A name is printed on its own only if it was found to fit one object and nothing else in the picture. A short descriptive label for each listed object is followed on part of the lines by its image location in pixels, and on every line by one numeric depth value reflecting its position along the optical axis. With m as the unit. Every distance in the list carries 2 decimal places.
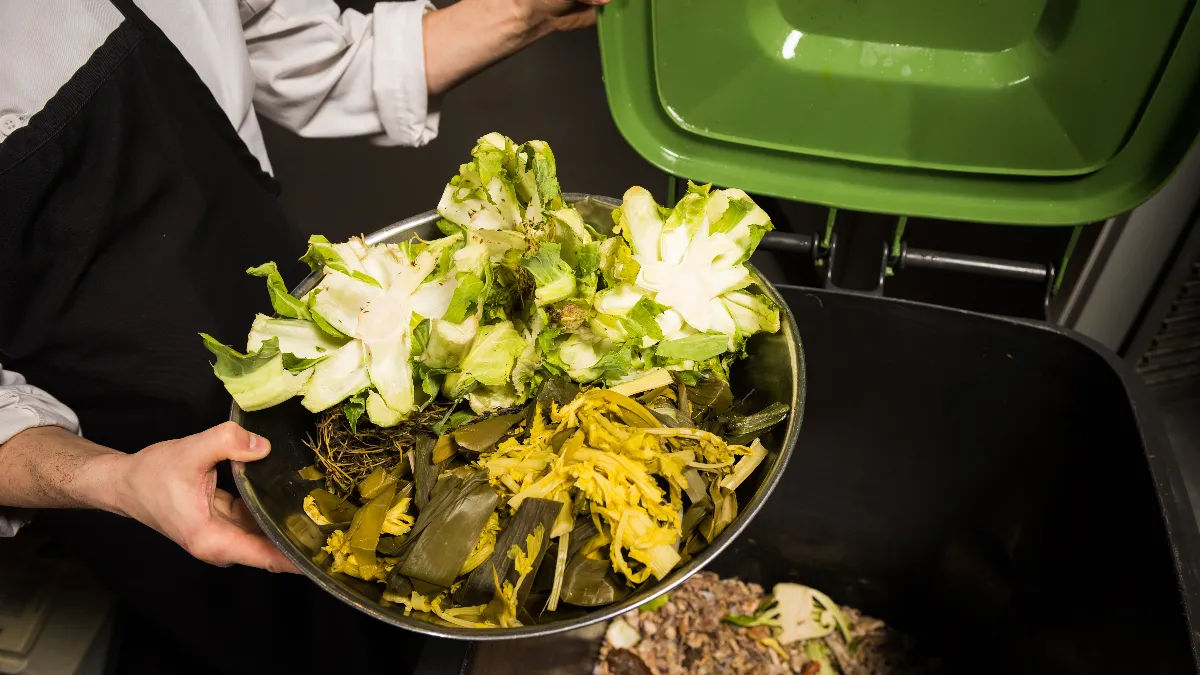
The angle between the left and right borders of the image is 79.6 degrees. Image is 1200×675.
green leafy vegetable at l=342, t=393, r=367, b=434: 0.66
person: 0.76
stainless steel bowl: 0.56
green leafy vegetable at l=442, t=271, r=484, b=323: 0.62
